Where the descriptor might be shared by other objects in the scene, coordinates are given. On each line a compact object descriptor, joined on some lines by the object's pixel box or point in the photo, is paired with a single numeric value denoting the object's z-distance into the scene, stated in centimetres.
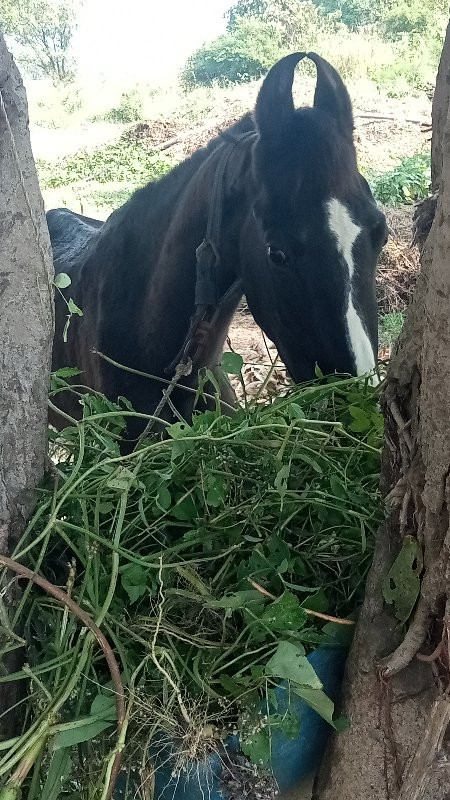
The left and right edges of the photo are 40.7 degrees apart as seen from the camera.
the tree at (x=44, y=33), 2398
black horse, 184
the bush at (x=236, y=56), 1841
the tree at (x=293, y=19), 1802
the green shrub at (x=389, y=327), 473
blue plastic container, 71
